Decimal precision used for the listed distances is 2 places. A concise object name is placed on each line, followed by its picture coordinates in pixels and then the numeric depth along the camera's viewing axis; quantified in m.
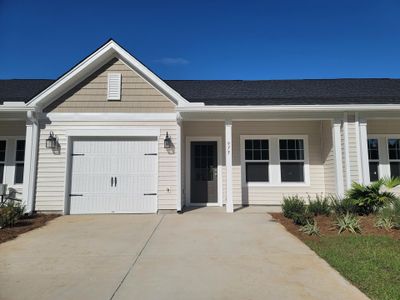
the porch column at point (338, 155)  8.83
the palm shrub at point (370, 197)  7.30
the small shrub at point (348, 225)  6.02
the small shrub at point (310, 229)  5.90
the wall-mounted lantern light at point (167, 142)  8.84
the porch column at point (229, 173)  8.65
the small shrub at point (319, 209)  7.50
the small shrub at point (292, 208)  7.35
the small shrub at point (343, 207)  7.37
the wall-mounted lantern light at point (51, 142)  8.77
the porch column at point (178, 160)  8.66
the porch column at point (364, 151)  8.65
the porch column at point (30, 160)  8.55
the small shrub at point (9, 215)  6.91
